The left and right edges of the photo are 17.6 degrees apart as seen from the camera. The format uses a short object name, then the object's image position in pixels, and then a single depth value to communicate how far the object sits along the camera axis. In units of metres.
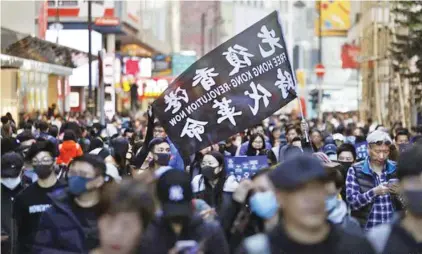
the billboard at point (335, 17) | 102.56
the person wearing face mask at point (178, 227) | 6.34
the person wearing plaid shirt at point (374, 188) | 10.95
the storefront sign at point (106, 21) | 74.25
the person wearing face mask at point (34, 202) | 10.19
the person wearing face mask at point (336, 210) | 7.34
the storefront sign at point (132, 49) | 94.90
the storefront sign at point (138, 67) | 73.38
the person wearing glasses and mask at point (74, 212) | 8.18
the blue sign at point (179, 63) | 85.75
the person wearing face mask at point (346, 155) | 14.49
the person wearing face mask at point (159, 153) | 12.23
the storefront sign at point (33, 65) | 35.84
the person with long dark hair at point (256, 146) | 18.58
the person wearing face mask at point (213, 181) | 11.53
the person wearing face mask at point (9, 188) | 11.02
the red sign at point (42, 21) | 56.10
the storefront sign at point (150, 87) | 68.35
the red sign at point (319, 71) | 56.08
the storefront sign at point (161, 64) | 85.12
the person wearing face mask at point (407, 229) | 5.93
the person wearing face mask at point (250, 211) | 6.98
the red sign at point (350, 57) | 74.25
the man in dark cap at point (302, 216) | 5.39
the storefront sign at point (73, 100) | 58.26
